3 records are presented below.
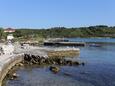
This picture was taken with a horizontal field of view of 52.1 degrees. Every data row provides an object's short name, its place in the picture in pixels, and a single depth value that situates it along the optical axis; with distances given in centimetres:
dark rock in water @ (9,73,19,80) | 1597
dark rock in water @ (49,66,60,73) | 1929
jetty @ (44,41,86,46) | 5303
